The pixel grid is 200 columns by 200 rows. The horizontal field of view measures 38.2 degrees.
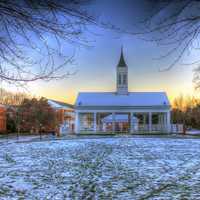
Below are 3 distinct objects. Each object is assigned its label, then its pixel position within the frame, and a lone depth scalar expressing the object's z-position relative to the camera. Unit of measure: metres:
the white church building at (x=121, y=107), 34.03
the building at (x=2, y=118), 38.69
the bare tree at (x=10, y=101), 42.42
